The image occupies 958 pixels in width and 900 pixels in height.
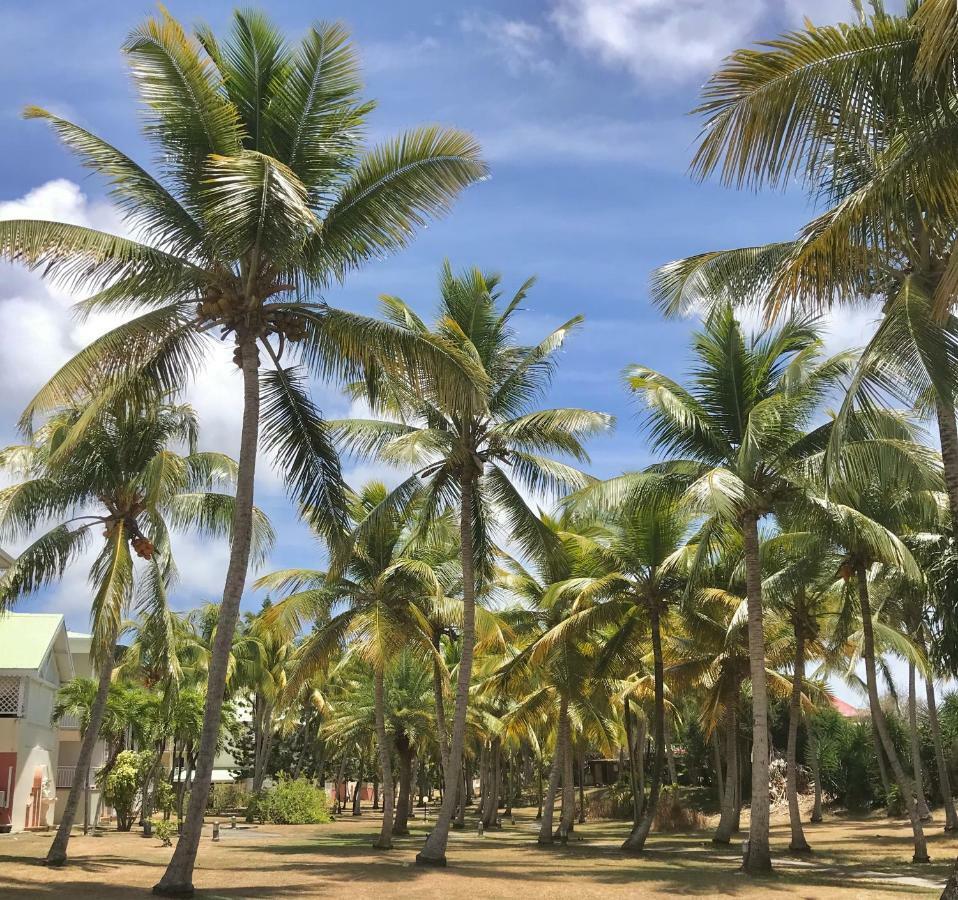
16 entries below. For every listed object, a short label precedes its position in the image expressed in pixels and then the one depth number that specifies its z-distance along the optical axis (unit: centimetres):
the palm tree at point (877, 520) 1636
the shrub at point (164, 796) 3203
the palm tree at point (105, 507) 1856
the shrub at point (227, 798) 5794
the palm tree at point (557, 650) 2505
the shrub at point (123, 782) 2975
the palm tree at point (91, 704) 3189
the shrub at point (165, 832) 2600
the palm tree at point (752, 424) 1888
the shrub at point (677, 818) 3972
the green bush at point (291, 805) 4278
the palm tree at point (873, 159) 949
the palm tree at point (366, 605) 2400
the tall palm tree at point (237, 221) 1290
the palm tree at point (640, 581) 2431
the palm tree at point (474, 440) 1969
